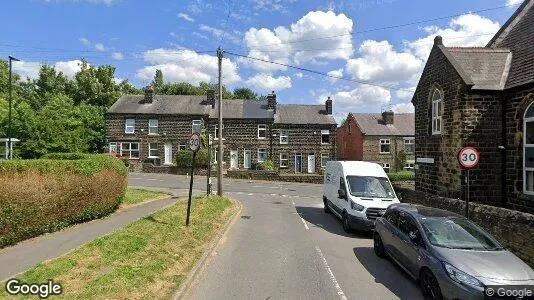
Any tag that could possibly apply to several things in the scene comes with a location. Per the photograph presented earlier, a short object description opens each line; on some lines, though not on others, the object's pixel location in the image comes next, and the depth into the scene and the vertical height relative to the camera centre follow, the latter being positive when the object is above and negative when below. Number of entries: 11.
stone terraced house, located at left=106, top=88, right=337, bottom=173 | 42.78 +2.14
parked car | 6.41 -1.91
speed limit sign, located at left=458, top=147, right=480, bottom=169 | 10.32 -0.07
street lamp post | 25.11 +0.28
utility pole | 21.18 +0.44
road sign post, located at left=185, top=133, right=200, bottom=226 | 12.05 +0.34
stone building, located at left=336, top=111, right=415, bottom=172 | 44.44 +1.81
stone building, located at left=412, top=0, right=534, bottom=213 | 12.93 +1.36
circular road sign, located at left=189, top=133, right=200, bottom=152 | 12.05 +0.34
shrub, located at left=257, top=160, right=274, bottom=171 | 40.03 -1.32
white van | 12.76 -1.46
